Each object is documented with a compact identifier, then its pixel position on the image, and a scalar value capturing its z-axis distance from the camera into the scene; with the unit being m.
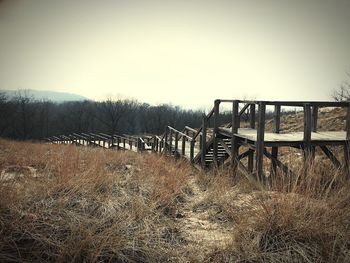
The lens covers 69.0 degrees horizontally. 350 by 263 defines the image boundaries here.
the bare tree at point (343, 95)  22.15
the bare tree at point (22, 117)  53.00
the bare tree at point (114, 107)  54.52
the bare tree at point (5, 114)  45.82
